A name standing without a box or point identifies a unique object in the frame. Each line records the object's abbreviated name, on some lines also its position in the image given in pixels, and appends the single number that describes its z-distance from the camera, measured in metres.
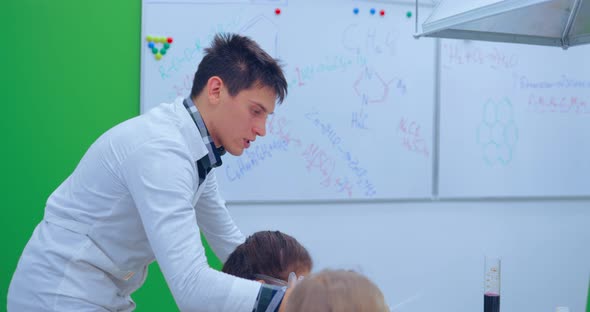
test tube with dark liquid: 2.45
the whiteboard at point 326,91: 3.10
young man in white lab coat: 2.06
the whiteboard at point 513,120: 3.40
